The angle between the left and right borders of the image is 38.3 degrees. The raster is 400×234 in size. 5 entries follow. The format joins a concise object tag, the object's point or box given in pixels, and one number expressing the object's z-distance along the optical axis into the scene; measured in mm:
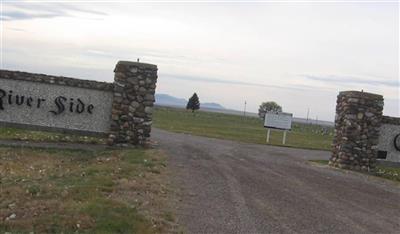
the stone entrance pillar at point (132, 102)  17125
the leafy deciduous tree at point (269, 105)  97112
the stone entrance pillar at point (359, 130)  18297
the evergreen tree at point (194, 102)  80656
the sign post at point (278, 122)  27406
